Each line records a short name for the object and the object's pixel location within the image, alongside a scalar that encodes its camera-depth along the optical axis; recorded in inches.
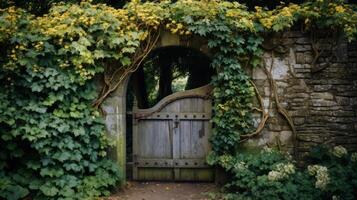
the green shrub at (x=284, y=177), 187.2
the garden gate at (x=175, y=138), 259.0
